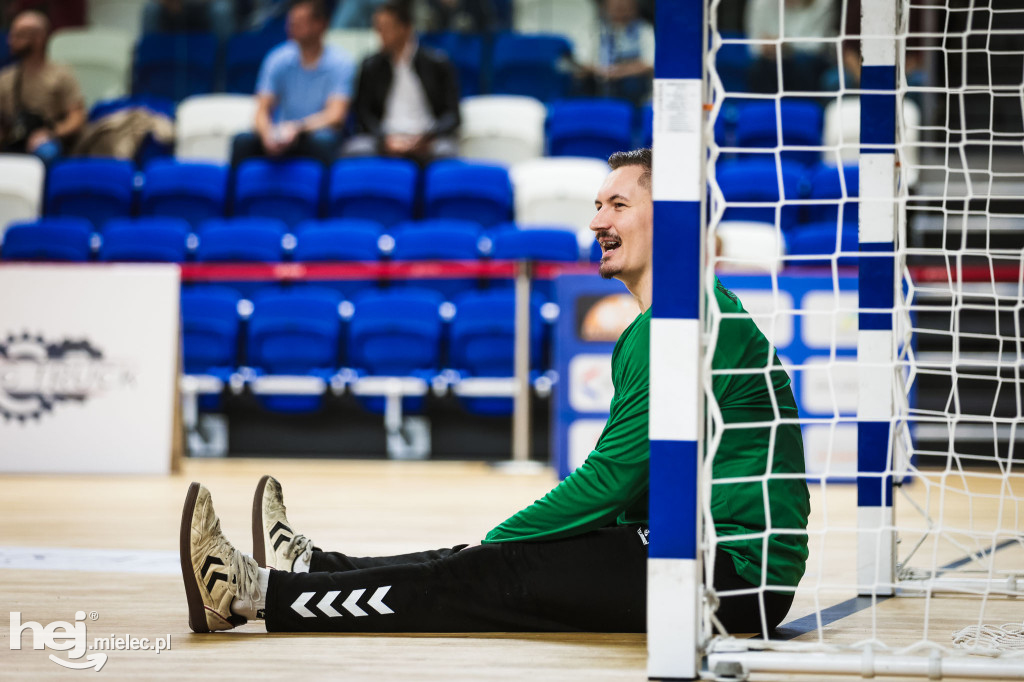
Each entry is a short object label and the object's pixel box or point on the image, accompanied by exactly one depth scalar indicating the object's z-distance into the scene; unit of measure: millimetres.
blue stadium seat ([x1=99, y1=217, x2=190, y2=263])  15469
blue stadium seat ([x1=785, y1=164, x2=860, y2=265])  14109
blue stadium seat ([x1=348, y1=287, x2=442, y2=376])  14289
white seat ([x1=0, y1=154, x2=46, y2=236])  16734
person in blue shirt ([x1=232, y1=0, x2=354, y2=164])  17109
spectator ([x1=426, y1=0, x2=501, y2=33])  20281
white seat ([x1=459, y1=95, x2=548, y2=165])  17656
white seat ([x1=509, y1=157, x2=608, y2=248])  15711
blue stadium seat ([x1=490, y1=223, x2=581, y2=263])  14641
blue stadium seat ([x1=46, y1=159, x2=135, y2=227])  16812
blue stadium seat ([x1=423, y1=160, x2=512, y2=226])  15891
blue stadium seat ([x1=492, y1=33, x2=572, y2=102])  19156
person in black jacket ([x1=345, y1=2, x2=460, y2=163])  16859
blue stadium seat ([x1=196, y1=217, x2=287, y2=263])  15211
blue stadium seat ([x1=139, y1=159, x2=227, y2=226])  16609
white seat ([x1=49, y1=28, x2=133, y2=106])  20641
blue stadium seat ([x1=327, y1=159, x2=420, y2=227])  16062
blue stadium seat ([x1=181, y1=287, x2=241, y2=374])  14687
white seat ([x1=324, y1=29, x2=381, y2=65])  20375
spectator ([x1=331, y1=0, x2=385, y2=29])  20641
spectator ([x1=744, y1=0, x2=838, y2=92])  17359
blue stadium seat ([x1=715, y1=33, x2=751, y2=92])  17844
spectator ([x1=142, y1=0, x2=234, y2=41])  21266
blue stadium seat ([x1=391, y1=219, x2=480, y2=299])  14836
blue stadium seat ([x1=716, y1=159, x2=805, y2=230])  15164
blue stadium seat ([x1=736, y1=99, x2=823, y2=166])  16453
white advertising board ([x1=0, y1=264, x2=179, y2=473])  12961
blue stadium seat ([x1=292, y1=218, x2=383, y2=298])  15070
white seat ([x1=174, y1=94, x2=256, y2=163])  18453
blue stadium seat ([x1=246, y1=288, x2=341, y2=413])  14406
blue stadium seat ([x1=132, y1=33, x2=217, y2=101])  20484
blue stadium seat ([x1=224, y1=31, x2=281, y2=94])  20453
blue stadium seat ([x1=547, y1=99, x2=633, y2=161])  17094
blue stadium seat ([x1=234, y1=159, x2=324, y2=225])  16375
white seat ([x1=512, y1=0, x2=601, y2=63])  20297
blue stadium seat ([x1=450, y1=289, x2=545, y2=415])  14117
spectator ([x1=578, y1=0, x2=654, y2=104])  18687
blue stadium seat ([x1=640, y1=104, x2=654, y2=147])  16734
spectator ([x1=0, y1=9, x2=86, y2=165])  18141
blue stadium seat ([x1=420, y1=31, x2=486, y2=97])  19547
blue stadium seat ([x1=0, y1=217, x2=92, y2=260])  15320
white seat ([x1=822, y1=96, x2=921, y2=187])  15885
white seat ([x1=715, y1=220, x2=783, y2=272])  13672
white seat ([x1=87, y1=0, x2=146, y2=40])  22375
